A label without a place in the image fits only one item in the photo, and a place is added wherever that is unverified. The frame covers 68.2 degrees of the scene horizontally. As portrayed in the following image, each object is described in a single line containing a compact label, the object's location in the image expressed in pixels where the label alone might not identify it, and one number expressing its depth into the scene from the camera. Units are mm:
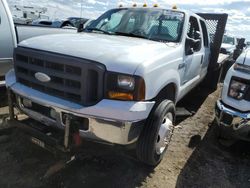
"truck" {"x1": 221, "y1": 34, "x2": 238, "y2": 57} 9636
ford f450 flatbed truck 1769
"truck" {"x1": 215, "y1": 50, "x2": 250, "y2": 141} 2260
